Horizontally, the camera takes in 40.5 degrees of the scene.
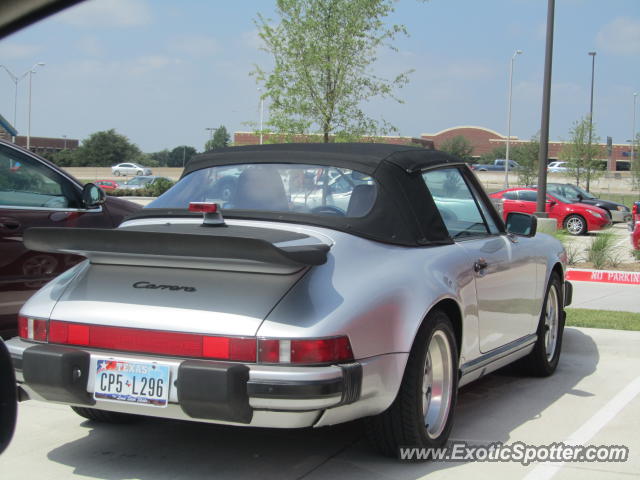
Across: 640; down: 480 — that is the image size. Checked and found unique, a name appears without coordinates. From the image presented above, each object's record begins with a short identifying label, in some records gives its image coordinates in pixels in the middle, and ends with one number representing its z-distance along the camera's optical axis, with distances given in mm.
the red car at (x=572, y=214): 26266
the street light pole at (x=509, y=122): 54269
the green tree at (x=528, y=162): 48250
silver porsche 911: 3607
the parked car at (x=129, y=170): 74125
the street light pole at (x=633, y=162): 48562
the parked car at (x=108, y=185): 49781
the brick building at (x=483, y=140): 103469
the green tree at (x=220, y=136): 95950
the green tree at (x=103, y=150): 96062
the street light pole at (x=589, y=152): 46062
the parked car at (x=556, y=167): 73400
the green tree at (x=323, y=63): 19891
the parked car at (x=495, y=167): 81206
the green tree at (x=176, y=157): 122862
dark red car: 6551
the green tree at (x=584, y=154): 46188
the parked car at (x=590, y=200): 29967
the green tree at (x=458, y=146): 95812
